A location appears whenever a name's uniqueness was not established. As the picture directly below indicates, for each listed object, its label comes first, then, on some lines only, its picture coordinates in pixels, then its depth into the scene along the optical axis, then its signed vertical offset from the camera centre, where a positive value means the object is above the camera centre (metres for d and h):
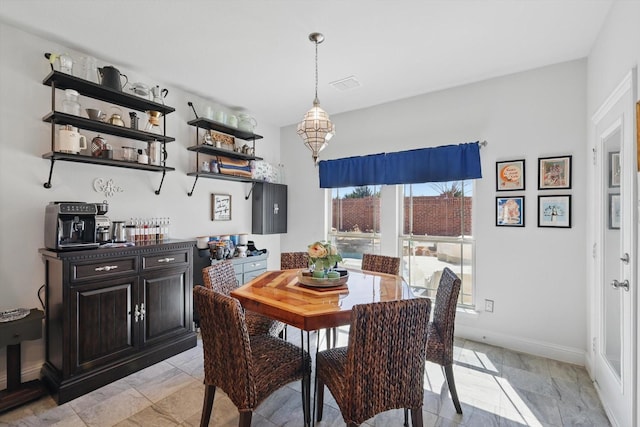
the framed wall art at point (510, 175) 3.00 +0.41
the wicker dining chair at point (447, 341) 2.02 -0.87
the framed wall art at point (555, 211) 2.80 +0.04
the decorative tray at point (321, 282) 2.16 -0.49
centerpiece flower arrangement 2.21 -0.31
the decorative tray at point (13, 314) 2.14 -0.74
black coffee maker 2.28 -0.09
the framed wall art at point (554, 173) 2.80 +0.41
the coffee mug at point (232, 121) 3.80 +1.21
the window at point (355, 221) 4.07 -0.09
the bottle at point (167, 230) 3.20 -0.16
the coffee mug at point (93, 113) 2.58 +0.89
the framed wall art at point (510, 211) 3.02 +0.04
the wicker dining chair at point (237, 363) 1.52 -0.86
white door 1.72 -0.26
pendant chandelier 2.32 +0.69
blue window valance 3.23 +0.59
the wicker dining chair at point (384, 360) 1.40 -0.71
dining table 1.66 -0.54
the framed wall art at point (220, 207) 3.90 +0.11
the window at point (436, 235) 3.40 -0.24
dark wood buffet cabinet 2.24 -0.83
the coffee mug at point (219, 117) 3.63 +1.21
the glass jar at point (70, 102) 2.48 +0.94
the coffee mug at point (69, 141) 2.41 +0.61
